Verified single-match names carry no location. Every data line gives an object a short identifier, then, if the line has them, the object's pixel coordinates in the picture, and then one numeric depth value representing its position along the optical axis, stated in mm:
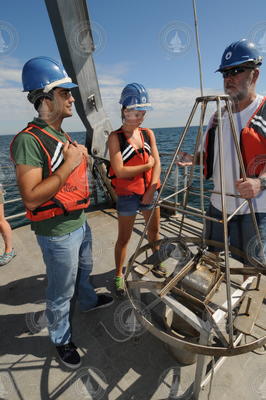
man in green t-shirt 1509
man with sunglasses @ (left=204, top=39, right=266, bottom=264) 1653
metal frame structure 1218
